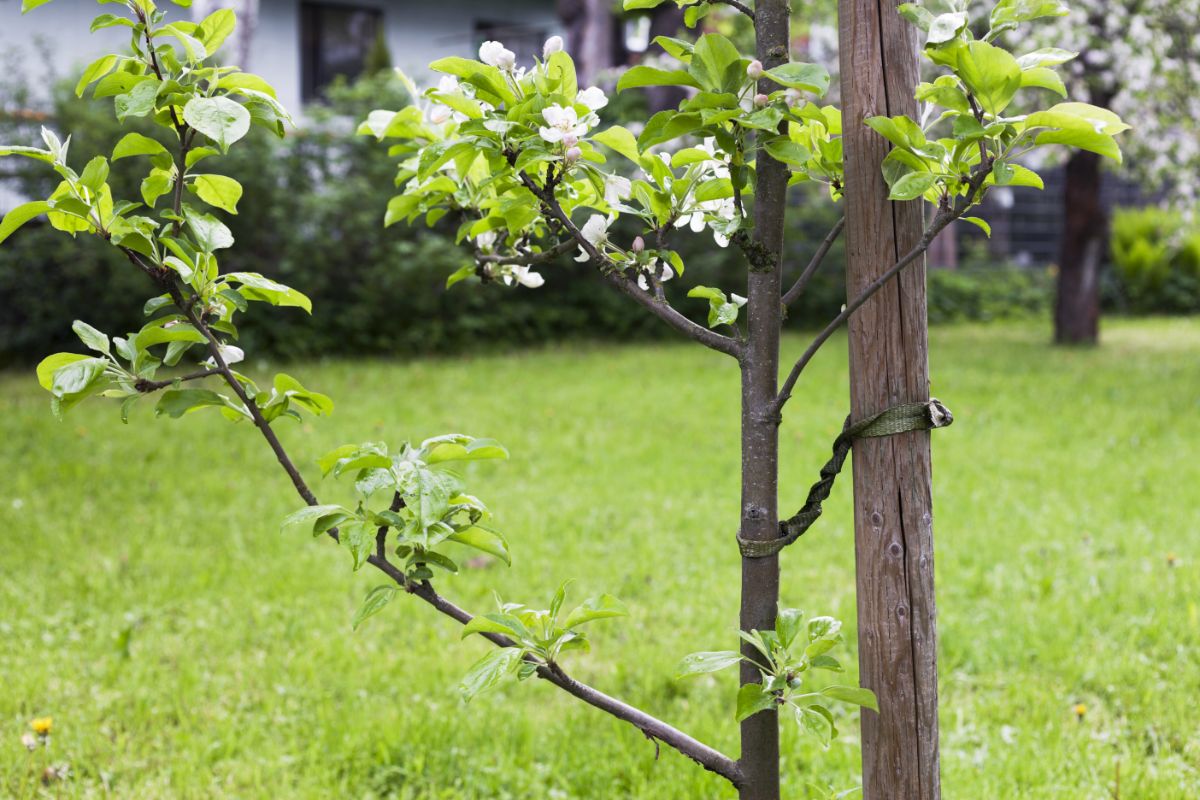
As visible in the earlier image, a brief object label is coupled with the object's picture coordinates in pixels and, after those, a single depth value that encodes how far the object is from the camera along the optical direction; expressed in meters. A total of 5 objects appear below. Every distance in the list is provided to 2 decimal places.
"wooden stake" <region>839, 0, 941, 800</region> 1.35
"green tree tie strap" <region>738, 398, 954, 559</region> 1.36
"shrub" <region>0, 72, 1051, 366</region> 8.18
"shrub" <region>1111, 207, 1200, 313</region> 13.05
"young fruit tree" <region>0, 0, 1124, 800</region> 1.18
